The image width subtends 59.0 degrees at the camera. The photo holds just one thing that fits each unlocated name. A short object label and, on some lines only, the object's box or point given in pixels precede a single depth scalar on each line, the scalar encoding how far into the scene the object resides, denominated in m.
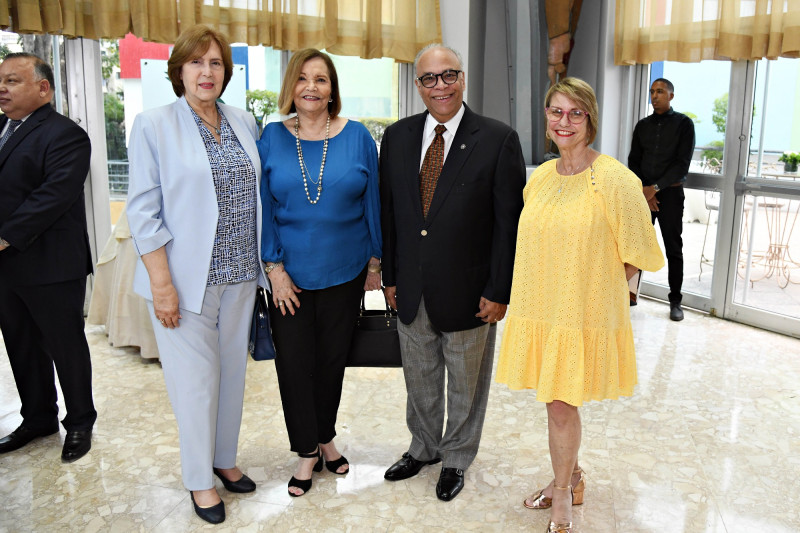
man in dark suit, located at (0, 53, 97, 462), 2.58
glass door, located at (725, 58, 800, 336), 4.40
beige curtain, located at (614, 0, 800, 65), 4.07
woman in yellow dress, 2.00
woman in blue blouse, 2.27
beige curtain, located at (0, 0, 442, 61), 3.91
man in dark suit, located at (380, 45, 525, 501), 2.27
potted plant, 4.39
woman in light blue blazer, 2.14
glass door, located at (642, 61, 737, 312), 4.75
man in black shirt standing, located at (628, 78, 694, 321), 4.74
